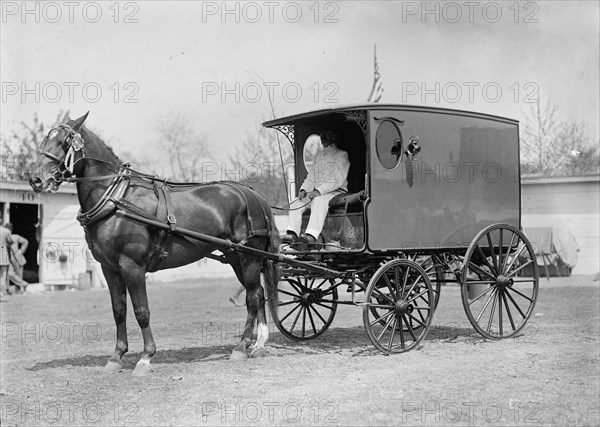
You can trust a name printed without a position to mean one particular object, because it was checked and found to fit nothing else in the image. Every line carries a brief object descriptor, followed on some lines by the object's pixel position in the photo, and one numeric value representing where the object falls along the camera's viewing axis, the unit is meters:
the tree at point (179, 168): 41.69
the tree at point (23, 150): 30.91
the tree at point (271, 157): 33.06
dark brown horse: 7.08
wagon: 8.15
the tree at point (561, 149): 31.48
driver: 8.48
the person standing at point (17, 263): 19.50
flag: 26.53
